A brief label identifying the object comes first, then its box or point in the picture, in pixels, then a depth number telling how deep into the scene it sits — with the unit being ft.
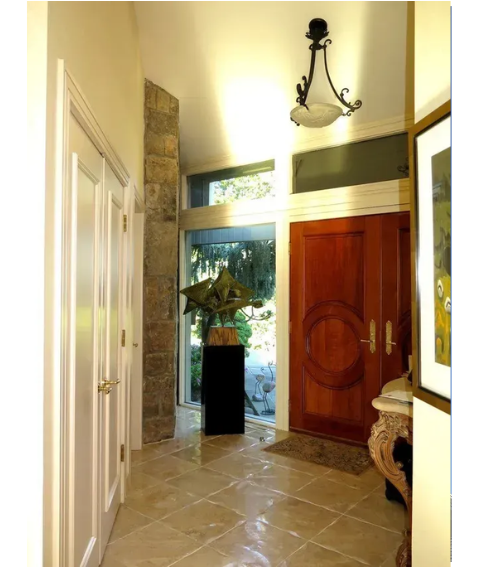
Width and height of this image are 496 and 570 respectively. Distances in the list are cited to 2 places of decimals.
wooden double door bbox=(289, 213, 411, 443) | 11.78
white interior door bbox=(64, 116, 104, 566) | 4.87
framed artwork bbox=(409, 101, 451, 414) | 3.56
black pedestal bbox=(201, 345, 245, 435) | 13.15
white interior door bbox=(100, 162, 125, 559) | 7.11
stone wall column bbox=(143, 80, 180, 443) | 12.50
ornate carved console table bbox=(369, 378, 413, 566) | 5.93
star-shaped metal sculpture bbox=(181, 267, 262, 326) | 13.25
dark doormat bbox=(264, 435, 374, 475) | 11.10
